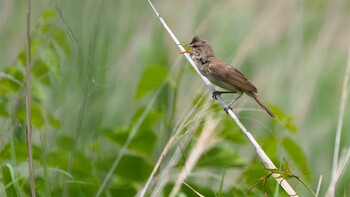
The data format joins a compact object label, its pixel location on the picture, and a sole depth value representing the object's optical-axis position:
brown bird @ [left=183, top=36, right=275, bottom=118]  8.09
